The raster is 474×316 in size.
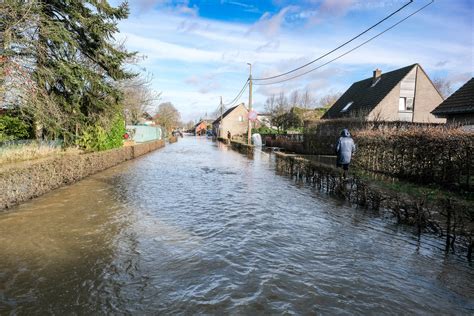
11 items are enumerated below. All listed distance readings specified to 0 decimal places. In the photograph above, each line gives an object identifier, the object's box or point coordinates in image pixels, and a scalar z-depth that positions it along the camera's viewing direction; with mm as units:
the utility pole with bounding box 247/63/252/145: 33750
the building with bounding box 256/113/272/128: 71238
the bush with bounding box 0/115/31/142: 15900
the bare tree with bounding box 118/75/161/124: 29117
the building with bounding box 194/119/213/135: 120938
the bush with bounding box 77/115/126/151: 18125
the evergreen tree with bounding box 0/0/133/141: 11883
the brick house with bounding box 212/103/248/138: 75000
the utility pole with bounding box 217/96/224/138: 73938
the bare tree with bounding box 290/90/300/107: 76138
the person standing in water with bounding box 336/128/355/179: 11922
